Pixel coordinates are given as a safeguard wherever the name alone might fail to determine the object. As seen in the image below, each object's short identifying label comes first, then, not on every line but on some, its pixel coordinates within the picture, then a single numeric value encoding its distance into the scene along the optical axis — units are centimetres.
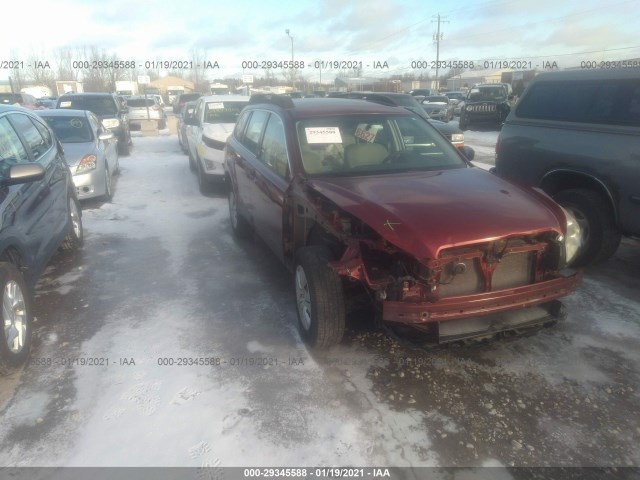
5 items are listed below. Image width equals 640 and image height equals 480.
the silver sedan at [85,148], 747
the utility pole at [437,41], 5492
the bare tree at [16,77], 4438
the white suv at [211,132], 840
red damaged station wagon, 294
